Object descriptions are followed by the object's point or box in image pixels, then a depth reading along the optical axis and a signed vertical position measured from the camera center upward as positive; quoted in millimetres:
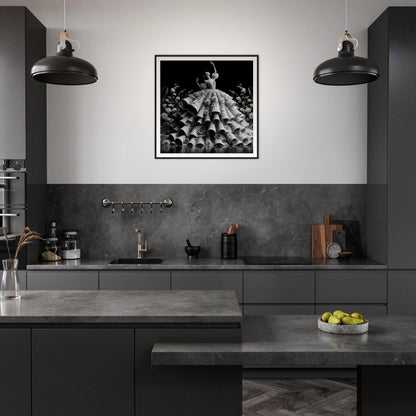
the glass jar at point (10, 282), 2793 -433
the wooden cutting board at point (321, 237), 5074 -335
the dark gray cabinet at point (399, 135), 4492 +591
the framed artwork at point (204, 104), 5133 +981
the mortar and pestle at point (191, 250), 4977 -454
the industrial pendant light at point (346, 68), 2762 +732
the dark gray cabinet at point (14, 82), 4484 +1049
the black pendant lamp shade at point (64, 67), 2777 +737
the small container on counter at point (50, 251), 4809 -450
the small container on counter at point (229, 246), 4957 -413
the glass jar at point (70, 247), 4918 -422
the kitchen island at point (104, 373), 2559 -844
